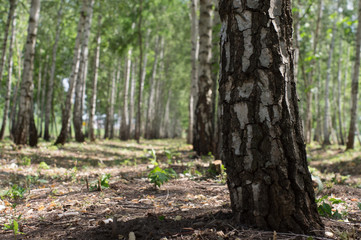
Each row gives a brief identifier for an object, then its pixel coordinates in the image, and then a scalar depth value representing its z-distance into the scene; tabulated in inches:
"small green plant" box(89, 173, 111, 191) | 134.1
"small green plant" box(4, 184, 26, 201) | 126.2
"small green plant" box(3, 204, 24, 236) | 77.7
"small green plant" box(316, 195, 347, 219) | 89.3
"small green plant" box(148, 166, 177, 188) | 123.8
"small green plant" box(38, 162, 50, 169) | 210.1
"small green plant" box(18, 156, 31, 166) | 224.4
